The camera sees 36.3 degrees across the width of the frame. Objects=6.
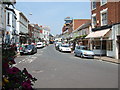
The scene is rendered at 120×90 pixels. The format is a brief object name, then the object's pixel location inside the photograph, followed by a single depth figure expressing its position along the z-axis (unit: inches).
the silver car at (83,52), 879.2
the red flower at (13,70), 155.8
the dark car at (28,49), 1107.4
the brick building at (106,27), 850.8
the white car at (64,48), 1368.8
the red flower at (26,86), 146.1
